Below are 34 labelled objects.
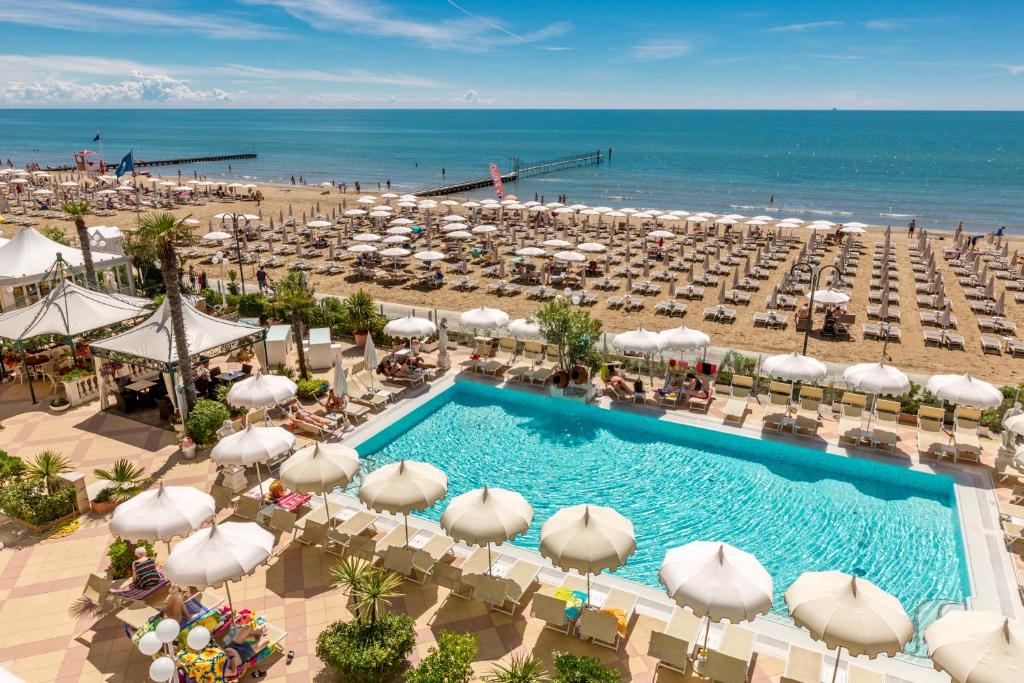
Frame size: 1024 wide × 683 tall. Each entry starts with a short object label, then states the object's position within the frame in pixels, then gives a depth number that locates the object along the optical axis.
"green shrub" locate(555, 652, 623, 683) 6.92
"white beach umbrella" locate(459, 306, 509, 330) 17.89
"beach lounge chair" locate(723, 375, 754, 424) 15.02
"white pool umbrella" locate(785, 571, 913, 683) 6.71
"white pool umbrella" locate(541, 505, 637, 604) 8.07
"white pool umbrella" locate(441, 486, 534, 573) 8.63
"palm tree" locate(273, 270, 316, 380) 16.55
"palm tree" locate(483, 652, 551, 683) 6.77
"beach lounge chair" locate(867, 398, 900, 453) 13.62
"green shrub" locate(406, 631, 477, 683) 7.04
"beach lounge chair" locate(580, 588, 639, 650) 8.13
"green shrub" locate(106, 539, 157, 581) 9.40
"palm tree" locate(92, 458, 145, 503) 10.95
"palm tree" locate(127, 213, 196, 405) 13.27
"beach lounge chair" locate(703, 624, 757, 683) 7.41
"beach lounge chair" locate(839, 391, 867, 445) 13.98
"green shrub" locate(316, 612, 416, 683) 7.35
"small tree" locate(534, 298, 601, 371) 16.31
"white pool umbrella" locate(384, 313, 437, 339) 17.61
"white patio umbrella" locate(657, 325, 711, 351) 16.34
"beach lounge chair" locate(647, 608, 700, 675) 7.65
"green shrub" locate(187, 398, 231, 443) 13.37
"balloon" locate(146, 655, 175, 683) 5.18
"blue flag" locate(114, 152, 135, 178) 38.39
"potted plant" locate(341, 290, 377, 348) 19.33
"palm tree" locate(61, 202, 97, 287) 18.38
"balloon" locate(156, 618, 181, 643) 5.64
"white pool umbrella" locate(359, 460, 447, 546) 9.35
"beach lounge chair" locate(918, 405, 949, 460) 13.33
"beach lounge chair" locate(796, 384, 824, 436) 14.41
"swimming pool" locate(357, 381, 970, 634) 10.60
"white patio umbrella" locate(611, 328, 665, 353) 16.19
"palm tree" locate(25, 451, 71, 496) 11.05
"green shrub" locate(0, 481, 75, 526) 10.73
